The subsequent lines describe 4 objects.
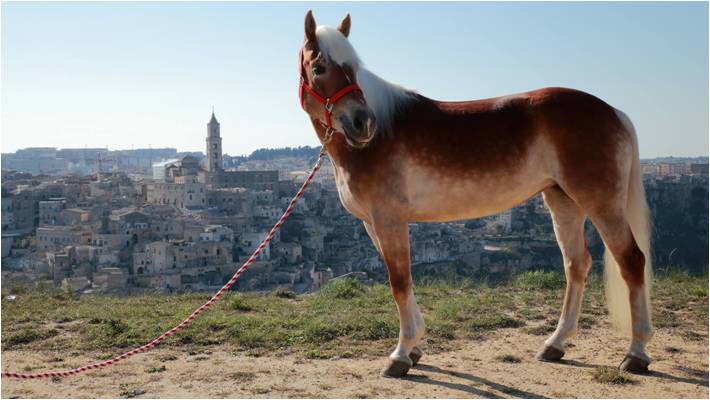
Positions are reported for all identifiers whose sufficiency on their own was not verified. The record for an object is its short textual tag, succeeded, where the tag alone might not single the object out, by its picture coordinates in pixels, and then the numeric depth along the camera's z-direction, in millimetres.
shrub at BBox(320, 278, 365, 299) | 7320
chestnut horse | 4117
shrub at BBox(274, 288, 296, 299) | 7751
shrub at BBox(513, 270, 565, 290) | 7559
